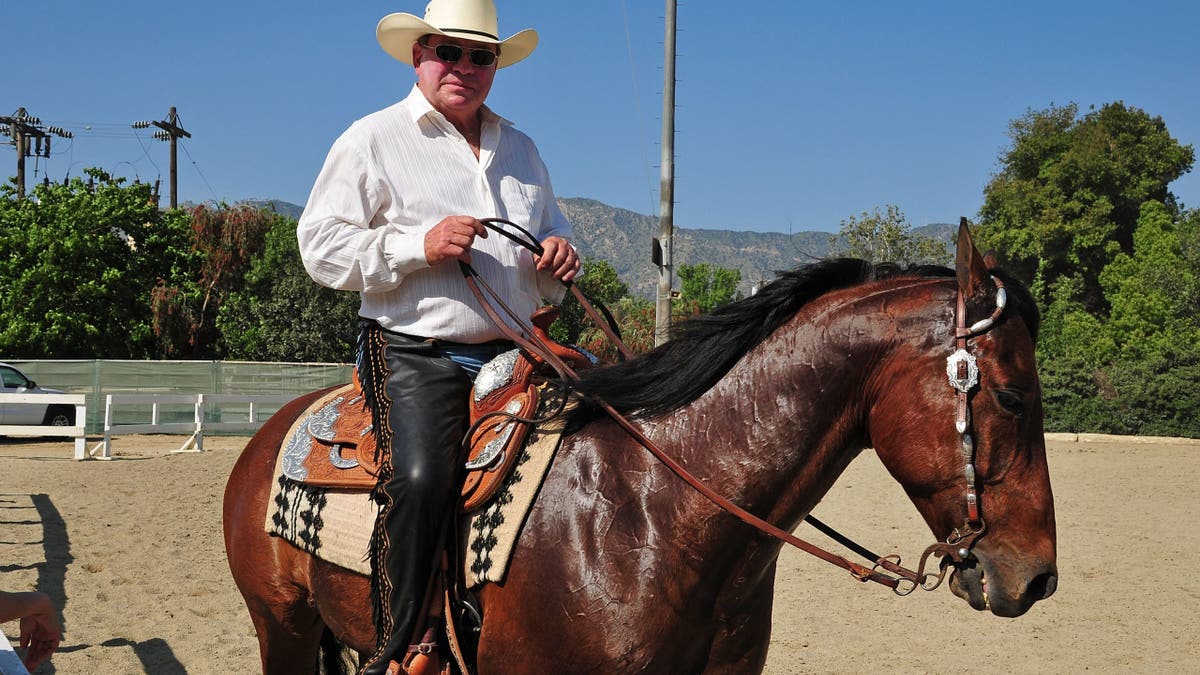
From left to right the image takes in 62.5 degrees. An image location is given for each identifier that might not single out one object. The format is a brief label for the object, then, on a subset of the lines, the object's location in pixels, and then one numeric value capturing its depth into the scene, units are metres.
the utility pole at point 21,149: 37.81
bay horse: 2.42
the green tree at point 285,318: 33.62
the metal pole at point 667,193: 14.45
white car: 20.17
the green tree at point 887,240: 44.91
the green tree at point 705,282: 83.94
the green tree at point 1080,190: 37.56
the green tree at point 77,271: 29.33
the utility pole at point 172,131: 42.25
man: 2.90
